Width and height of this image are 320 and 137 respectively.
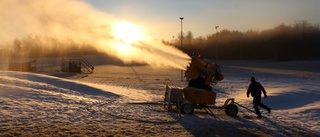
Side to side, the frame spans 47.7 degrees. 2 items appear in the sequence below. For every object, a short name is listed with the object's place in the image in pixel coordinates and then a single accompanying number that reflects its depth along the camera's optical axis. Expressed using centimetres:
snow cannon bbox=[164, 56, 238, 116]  1647
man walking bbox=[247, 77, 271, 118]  1638
